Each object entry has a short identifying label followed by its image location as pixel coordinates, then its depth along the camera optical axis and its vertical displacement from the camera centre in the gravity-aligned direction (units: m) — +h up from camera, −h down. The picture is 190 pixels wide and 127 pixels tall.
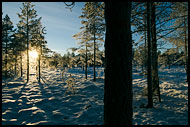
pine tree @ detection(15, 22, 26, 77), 20.15 +5.14
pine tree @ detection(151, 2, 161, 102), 6.61 +0.78
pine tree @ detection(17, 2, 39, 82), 16.91 +8.29
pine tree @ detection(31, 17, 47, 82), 18.25 +5.05
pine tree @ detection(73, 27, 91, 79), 16.25 +4.00
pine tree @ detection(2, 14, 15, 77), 22.00 +7.82
